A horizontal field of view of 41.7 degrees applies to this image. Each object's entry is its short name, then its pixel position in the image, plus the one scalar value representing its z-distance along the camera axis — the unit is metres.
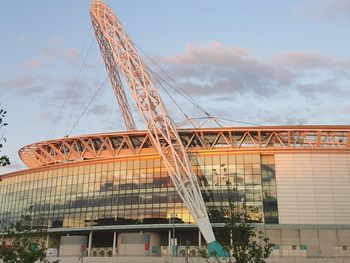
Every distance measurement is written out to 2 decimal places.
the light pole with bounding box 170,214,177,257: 67.04
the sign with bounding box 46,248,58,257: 71.06
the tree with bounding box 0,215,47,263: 26.86
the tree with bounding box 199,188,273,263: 26.06
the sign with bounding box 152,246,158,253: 75.74
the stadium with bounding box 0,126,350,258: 72.19
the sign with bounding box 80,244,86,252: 72.88
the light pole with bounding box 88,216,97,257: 77.50
